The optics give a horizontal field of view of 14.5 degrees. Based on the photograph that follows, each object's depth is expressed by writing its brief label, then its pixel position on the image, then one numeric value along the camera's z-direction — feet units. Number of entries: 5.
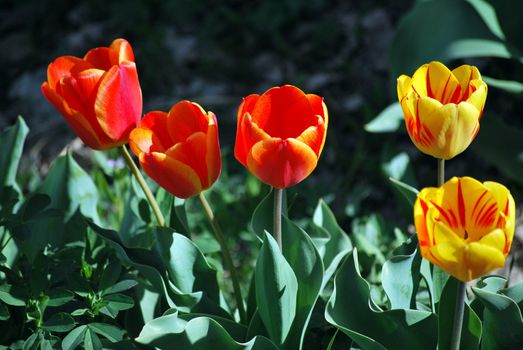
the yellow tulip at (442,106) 4.39
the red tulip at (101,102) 4.53
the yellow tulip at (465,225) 4.17
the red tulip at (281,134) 4.40
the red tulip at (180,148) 4.46
